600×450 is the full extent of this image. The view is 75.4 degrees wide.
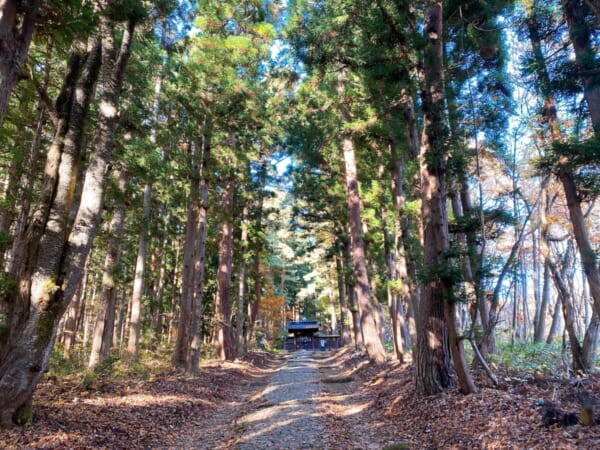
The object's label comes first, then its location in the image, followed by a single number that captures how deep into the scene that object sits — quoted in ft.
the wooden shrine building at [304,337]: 131.99
